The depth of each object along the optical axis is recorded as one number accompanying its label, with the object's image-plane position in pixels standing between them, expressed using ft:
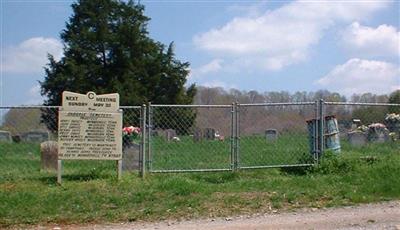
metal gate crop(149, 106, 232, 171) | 47.50
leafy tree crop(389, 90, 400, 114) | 147.47
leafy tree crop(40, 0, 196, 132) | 152.25
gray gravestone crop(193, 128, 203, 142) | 63.36
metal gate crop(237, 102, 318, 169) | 44.01
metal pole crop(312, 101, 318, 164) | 43.45
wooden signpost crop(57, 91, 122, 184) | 38.29
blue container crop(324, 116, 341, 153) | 44.27
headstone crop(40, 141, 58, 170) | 46.47
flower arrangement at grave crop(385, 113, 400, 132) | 51.98
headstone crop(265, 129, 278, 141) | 60.02
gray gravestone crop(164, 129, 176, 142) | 63.93
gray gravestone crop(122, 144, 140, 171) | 44.86
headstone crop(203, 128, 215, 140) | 65.05
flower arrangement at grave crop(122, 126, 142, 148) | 47.34
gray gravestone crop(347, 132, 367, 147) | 53.68
